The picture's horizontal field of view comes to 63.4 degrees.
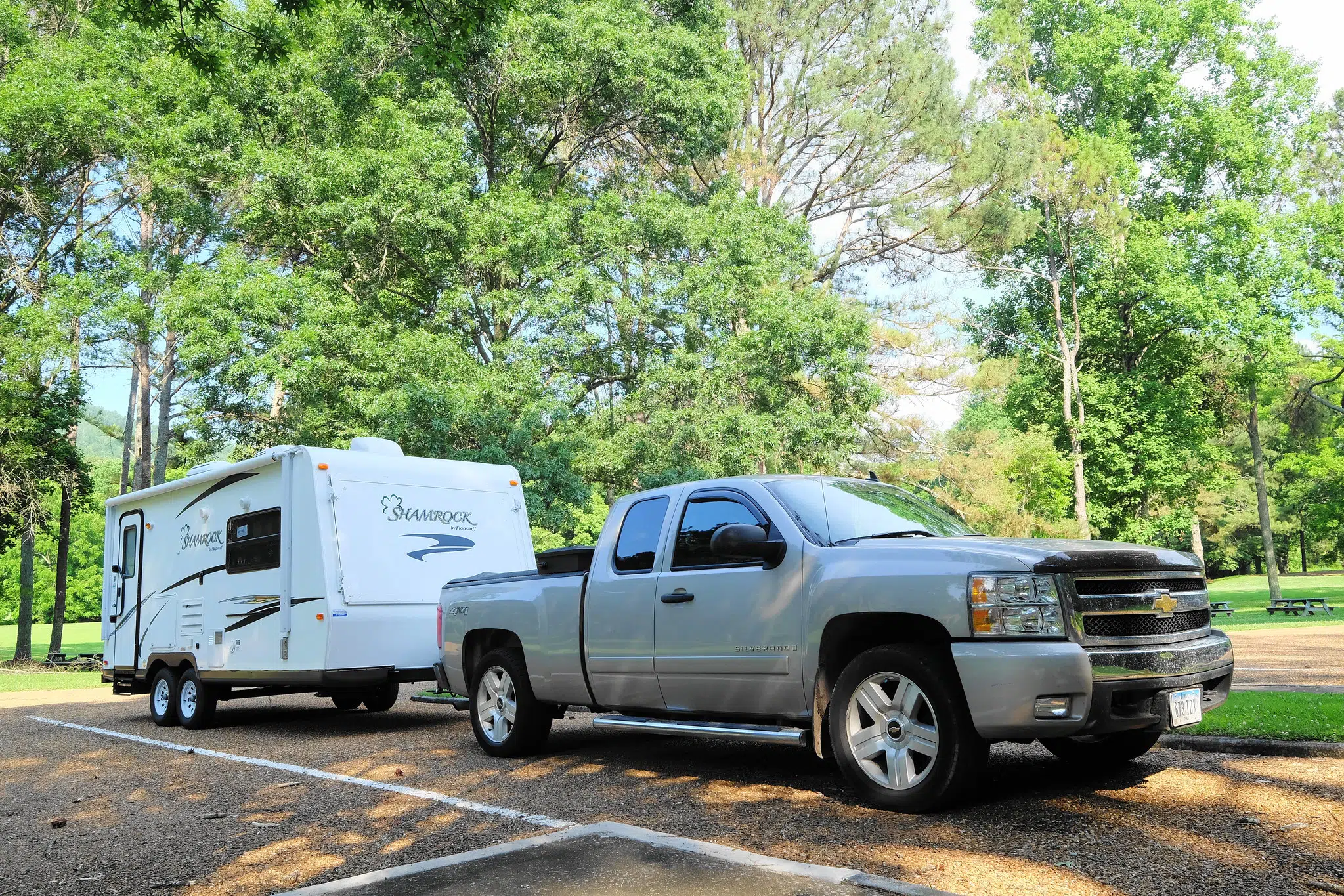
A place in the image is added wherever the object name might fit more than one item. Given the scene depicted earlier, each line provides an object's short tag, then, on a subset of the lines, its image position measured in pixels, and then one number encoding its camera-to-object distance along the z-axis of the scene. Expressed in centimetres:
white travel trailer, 1109
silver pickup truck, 574
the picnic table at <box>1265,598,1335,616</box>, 3103
